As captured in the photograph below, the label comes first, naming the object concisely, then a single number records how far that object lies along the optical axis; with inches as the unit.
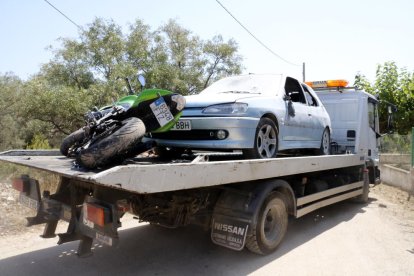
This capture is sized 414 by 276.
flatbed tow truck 123.6
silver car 182.7
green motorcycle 151.9
